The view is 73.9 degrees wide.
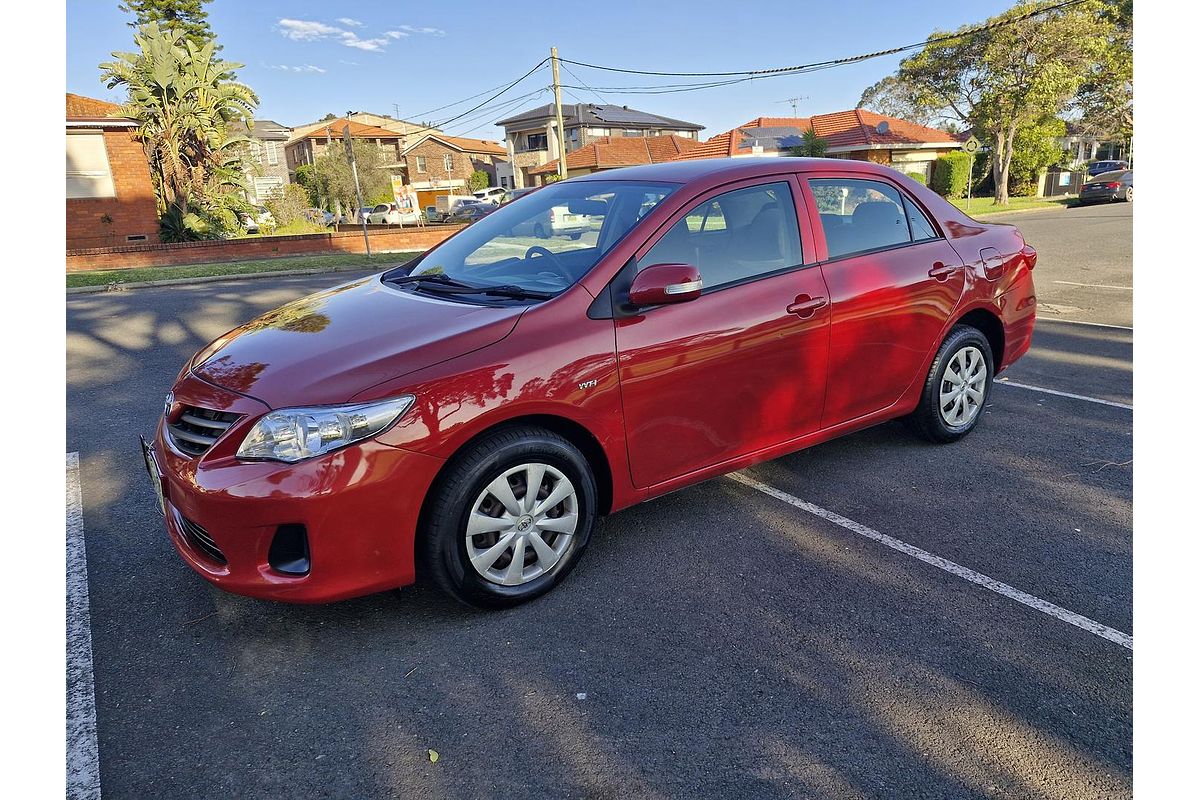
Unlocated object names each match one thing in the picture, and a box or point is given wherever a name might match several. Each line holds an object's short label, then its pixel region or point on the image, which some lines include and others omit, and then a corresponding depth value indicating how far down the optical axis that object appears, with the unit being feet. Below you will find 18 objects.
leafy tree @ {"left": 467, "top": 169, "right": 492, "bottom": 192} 225.97
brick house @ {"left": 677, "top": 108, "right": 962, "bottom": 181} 133.80
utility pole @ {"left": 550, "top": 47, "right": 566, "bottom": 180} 90.86
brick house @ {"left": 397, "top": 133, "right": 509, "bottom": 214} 217.97
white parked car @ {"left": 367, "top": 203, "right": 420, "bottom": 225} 127.22
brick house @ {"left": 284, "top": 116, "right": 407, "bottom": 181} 213.46
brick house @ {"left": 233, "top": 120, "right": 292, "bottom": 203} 167.45
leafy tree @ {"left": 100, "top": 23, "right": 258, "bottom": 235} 64.95
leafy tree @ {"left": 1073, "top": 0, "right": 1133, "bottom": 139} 127.03
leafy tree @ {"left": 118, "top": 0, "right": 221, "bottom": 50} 117.80
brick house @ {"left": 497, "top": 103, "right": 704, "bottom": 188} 212.64
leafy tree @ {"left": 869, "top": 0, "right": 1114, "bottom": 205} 106.93
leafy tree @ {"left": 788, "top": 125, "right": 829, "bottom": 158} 128.83
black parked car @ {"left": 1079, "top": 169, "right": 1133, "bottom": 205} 108.58
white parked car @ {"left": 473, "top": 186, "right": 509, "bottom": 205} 154.74
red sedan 9.22
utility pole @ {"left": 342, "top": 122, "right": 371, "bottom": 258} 58.85
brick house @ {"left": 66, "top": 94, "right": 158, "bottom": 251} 66.39
